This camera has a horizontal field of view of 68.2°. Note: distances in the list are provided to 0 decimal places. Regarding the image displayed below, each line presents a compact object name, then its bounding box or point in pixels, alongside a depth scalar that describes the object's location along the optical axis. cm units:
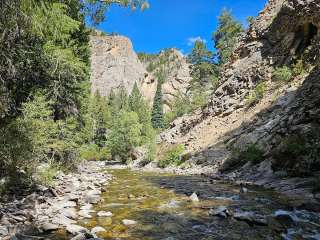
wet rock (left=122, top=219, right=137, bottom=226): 599
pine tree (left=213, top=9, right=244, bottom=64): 3966
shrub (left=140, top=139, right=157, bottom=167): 2526
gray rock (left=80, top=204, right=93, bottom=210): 716
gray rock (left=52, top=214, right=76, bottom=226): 575
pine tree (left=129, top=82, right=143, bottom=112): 6447
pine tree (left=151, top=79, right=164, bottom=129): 6380
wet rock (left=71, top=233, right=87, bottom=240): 483
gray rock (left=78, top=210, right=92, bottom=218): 647
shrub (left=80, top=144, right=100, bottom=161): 3857
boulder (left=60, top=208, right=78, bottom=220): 636
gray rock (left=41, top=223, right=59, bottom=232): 541
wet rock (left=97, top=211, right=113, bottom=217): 658
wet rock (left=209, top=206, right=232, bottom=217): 642
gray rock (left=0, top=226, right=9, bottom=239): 495
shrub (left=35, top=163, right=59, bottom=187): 873
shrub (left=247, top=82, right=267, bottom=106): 2066
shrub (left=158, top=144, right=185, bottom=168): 2072
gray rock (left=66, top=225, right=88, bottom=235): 526
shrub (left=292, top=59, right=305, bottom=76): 1940
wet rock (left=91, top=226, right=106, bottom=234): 539
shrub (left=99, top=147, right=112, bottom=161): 3916
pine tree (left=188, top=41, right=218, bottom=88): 4384
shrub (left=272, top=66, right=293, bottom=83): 2001
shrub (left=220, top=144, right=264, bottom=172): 1258
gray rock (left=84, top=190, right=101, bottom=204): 803
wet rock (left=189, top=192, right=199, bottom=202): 812
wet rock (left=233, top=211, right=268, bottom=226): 578
